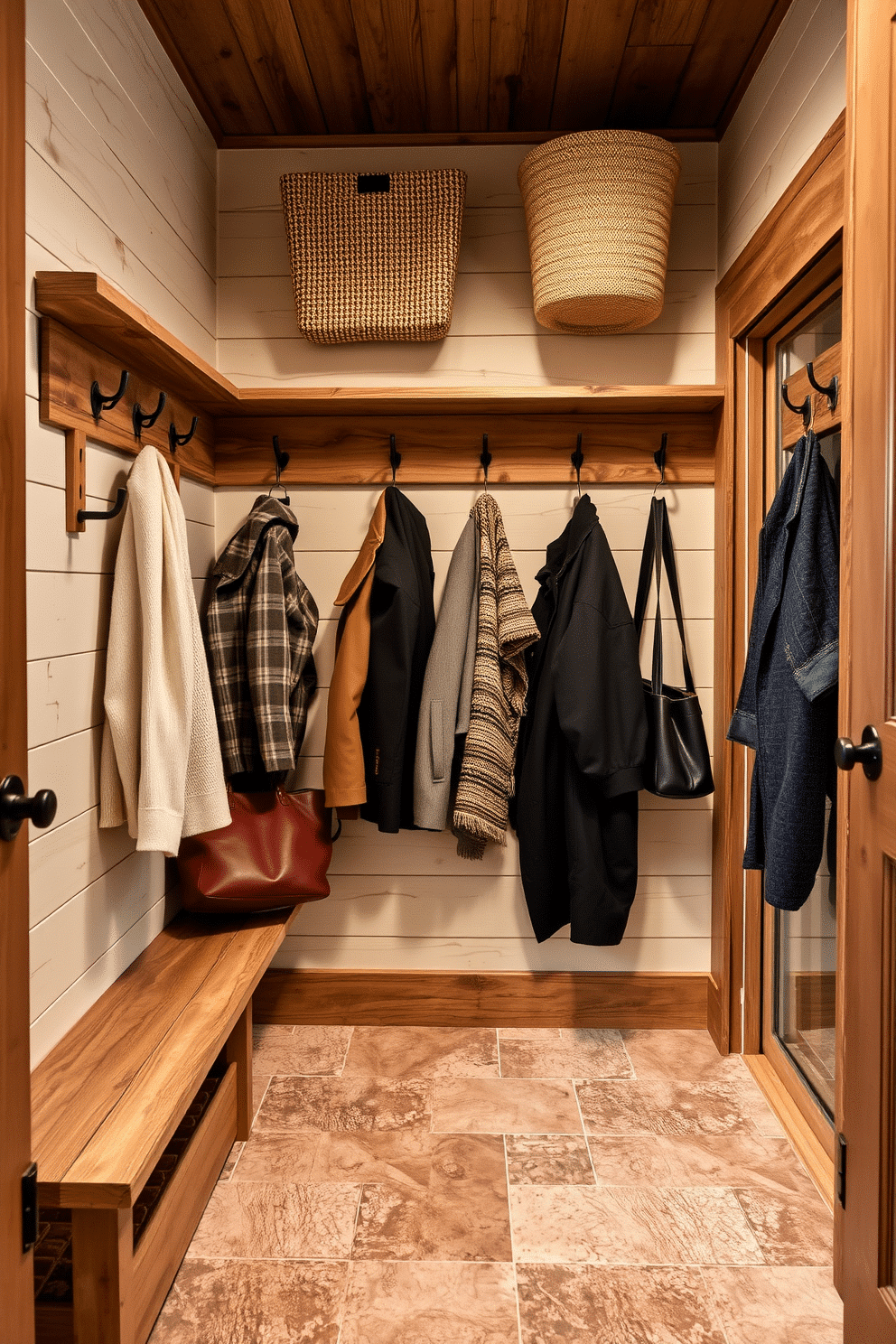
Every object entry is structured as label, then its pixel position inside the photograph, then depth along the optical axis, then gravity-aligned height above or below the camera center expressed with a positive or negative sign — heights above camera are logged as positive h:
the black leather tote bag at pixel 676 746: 2.36 -0.23
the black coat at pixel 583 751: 2.33 -0.24
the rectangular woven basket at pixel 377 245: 2.39 +1.06
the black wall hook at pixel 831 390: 1.79 +0.51
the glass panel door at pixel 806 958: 1.95 -0.70
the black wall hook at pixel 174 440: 2.18 +0.51
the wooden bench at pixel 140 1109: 1.32 -0.70
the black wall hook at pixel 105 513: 1.65 +0.26
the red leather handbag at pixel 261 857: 2.13 -0.47
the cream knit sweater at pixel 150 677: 1.74 -0.03
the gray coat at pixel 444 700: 2.43 -0.11
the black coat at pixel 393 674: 2.42 -0.04
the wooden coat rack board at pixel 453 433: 2.44 +0.63
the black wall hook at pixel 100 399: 1.72 +0.48
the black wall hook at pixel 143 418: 1.93 +0.50
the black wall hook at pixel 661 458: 2.58 +0.55
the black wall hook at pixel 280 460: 2.60 +0.55
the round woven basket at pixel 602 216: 2.20 +1.05
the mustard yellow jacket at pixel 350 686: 2.39 -0.07
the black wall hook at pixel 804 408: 1.92 +0.52
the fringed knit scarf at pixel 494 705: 2.38 -0.12
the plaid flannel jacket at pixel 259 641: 2.28 +0.04
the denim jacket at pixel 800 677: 1.68 -0.04
